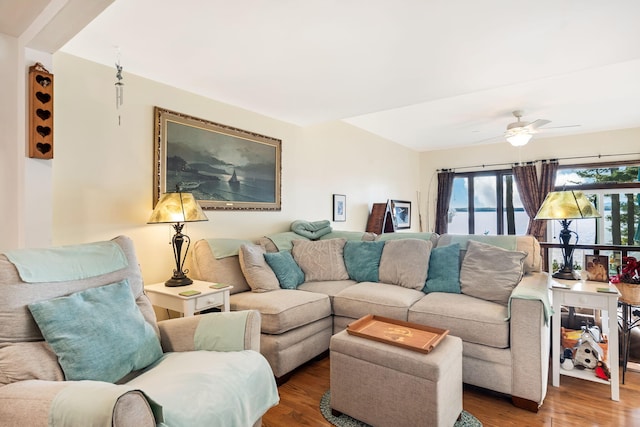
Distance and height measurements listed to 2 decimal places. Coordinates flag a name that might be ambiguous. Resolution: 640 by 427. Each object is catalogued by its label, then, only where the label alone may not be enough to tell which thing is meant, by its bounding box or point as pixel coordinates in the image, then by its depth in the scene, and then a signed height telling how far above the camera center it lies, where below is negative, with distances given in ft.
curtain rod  17.42 +3.07
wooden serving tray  5.82 -2.27
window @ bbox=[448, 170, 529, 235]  19.97 +0.57
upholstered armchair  3.24 -1.82
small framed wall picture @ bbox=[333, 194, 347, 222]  14.89 +0.30
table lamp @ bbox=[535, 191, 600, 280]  8.02 +0.06
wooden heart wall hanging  6.00 +1.85
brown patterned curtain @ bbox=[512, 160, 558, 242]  18.49 +1.57
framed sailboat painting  8.86 +1.55
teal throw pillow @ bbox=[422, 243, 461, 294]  8.98 -1.56
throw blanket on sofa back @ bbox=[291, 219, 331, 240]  12.29 -0.52
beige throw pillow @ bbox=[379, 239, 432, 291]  9.50 -1.44
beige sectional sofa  6.73 -2.08
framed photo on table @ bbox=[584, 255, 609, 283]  8.14 -1.33
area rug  6.08 -3.84
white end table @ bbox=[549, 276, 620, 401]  6.92 -2.04
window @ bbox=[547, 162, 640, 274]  16.83 +0.64
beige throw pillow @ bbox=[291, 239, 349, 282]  10.66 -1.46
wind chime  7.57 +2.96
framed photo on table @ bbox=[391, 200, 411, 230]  19.19 +0.08
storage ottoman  5.36 -2.88
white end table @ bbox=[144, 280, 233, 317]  7.22 -1.89
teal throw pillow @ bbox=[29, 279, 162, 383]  4.24 -1.63
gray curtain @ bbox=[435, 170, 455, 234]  21.90 +1.01
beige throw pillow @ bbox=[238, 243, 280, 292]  9.03 -1.57
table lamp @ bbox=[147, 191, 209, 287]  7.80 +0.00
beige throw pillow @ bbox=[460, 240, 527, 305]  8.00 -1.45
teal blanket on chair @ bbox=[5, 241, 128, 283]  4.54 -0.72
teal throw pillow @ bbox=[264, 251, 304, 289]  9.62 -1.61
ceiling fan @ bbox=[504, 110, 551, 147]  13.61 +3.50
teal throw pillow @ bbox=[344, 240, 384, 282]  10.46 -1.47
